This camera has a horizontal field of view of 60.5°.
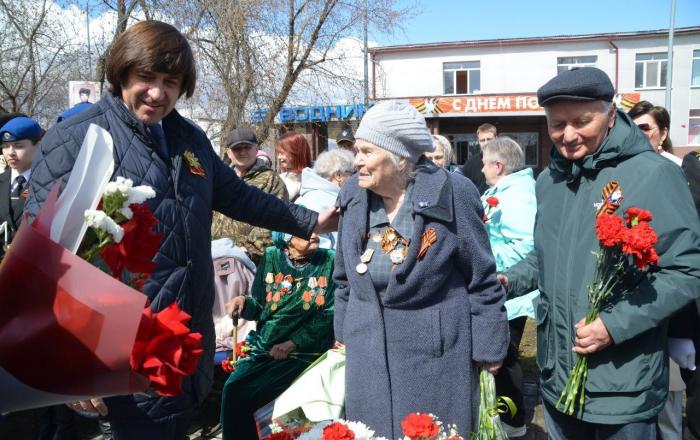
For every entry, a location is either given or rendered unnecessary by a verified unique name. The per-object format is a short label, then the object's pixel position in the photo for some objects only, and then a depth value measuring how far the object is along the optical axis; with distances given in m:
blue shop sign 13.74
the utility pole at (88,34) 10.26
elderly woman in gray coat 2.42
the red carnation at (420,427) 1.59
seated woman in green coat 3.66
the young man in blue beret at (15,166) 4.40
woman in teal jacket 3.75
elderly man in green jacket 2.05
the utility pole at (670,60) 19.62
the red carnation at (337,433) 1.51
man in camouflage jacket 4.78
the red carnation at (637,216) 1.97
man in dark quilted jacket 1.99
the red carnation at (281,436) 1.66
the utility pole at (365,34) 13.68
